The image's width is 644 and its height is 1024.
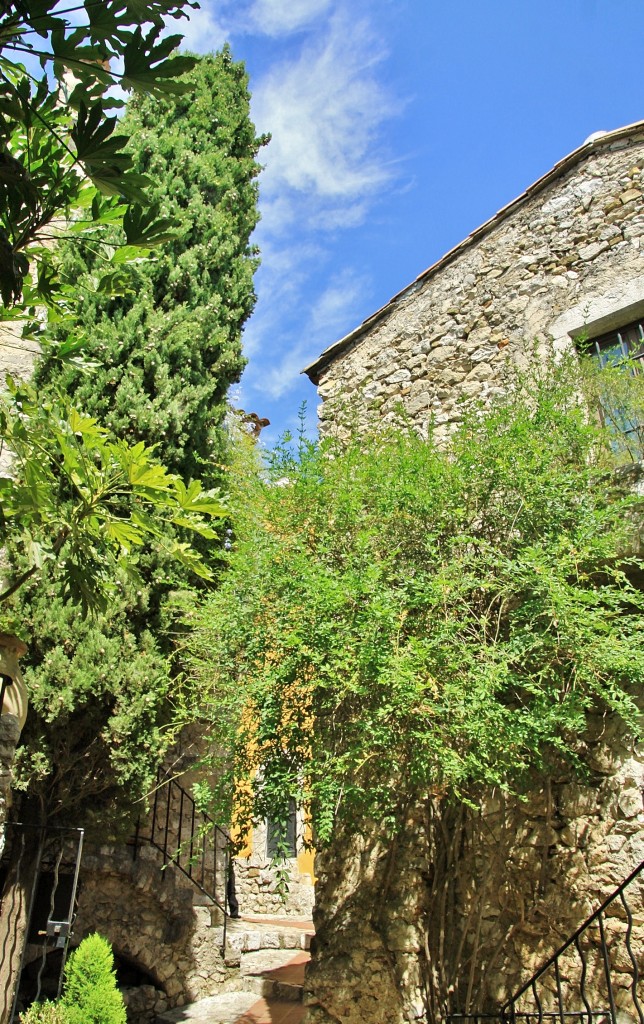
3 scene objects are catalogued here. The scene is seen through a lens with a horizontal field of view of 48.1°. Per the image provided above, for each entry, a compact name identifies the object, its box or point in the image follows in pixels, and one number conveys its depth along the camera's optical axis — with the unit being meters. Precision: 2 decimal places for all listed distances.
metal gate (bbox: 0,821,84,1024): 5.07
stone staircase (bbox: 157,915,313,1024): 6.50
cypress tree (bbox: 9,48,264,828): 5.61
